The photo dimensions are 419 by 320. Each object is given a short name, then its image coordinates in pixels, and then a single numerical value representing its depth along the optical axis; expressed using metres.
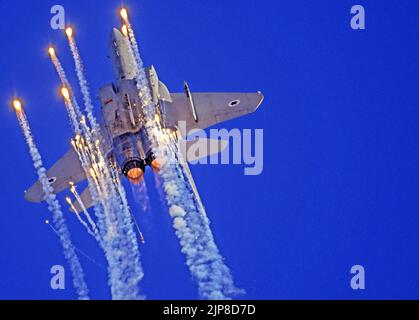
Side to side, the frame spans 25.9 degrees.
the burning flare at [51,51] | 44.20
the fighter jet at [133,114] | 42.25
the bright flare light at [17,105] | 41.75
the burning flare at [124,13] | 46.09
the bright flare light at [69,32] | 44.72
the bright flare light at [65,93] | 42.91
